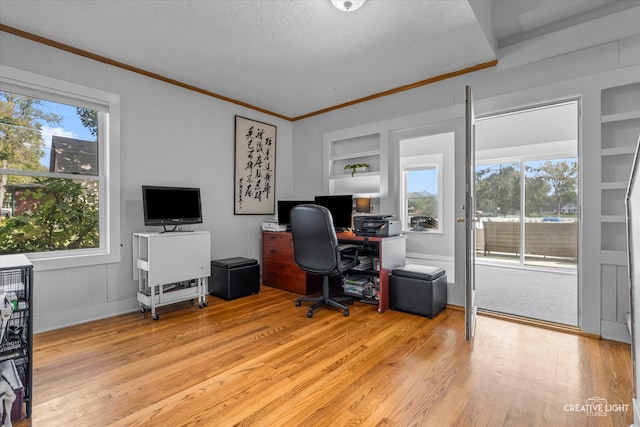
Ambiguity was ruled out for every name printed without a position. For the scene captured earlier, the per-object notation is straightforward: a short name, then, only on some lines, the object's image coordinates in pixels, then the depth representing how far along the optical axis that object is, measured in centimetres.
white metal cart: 290
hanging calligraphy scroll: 408
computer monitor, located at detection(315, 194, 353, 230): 380
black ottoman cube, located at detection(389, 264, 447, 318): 292
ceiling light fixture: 208
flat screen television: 301
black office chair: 283
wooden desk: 313
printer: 322
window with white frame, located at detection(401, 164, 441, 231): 407
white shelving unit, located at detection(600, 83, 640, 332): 237
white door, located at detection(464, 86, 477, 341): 240
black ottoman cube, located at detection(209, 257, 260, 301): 348
